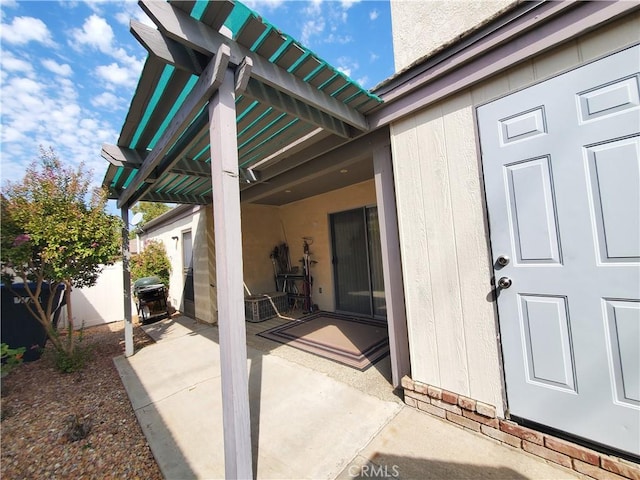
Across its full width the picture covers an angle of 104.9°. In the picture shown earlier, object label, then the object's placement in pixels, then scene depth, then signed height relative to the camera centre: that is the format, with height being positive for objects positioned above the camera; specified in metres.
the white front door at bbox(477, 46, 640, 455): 1.38 -0.08
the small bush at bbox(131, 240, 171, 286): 7.68 -0.05
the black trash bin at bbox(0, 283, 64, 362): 3.85 -0.88
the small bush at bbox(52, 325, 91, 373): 3.52 -1.33
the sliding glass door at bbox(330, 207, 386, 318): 4.96 -0.33
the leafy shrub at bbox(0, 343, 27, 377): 2.65 -1.00
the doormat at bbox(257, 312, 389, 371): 3.38 -1.48
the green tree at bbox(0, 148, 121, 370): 3.16 +0.53
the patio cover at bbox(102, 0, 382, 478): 1.43 +1.27
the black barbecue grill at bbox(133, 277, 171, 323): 6.27 -0.93
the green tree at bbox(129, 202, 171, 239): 21.25 +4.68
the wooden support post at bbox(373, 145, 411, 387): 2.49 -0.26
